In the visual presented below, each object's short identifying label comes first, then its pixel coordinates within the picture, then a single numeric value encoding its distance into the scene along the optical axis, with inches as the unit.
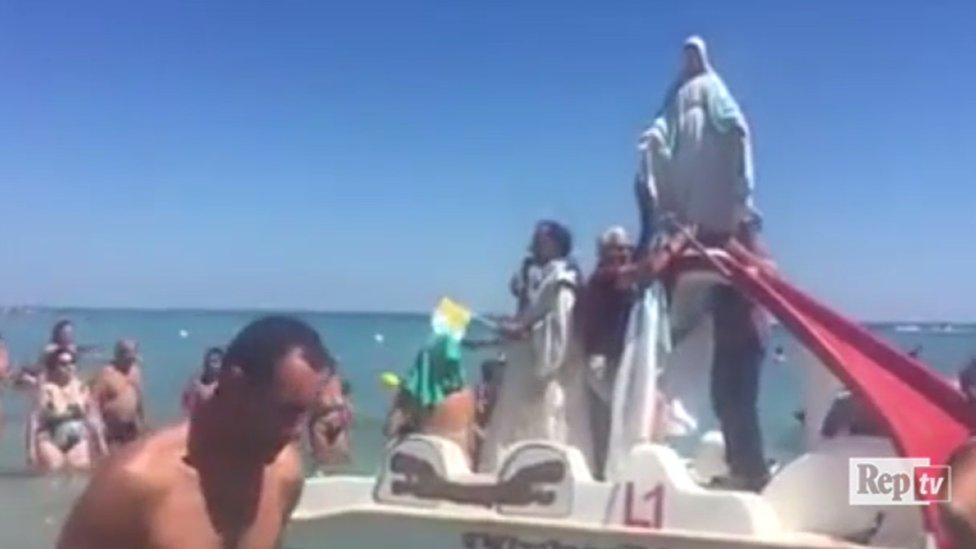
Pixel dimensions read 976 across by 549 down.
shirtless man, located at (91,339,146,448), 523.5
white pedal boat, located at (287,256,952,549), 265.7
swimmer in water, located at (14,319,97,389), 531.5
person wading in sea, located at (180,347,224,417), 385.1
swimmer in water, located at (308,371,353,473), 539.2
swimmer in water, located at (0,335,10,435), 471.2
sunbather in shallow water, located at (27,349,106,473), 529.7
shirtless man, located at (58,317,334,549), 116.6
